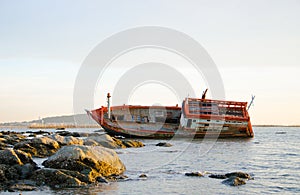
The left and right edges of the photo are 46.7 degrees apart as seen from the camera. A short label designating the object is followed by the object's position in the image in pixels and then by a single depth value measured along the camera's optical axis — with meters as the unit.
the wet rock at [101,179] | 15.32
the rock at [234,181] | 15.74
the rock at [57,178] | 14.55
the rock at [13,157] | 16.50
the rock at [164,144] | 37.63
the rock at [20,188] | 13.43
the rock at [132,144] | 36.22
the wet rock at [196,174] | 18.12
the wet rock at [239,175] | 17.75
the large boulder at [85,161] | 15.87
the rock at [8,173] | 14.86
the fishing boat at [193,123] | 49.38
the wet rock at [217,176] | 17.55
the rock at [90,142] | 27.50
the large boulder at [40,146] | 23.88
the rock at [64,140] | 25.73
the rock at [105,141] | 30.35
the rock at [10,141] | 33.81
